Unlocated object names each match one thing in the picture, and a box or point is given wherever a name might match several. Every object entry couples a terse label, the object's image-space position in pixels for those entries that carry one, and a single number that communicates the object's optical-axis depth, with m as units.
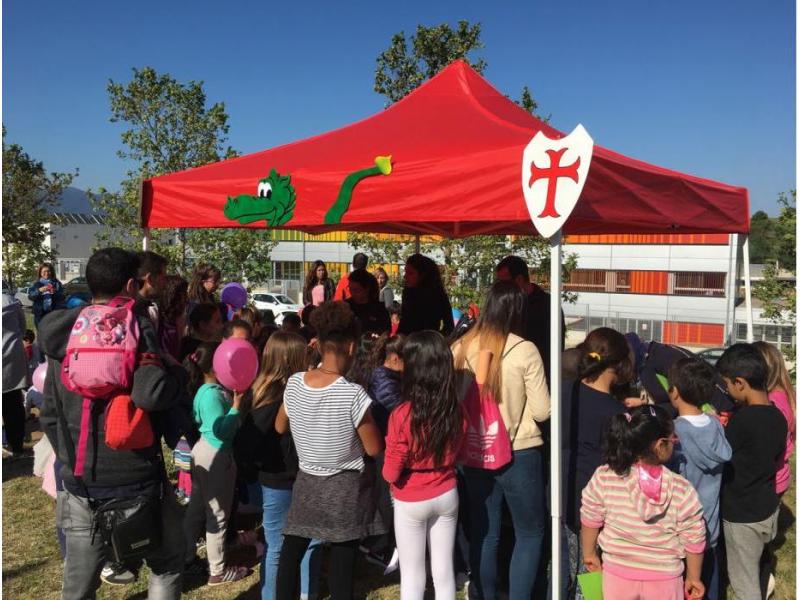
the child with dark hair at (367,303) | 5.28
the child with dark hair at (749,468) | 3.18
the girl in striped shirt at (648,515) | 2.69
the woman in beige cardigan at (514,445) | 2.96
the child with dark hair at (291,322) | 4.97
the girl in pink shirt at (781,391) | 3.40
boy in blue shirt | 3.04
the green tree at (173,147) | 11.07
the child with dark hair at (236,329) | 3.71
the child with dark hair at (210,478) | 3.57
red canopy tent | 3.12
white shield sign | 2.70
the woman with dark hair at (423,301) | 5.04
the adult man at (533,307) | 4.09
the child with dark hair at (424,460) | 2.71
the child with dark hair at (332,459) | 2.77
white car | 30.71
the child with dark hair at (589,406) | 3.05
